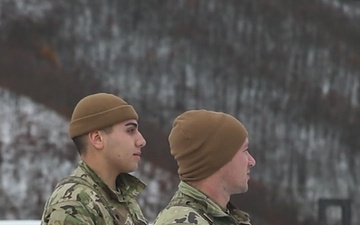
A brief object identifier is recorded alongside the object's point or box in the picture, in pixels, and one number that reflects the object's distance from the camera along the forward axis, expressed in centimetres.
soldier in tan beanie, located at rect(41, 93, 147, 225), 693
